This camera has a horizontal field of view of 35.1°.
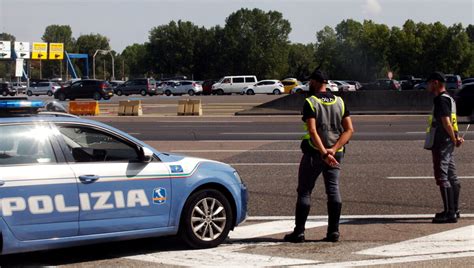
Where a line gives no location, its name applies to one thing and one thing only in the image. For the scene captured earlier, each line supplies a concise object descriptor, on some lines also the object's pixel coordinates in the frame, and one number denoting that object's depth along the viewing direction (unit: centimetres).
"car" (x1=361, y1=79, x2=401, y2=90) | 6201
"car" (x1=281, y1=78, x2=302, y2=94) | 7288
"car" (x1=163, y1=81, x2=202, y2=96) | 7294
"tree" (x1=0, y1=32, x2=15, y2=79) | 13925
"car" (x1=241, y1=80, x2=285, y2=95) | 6925
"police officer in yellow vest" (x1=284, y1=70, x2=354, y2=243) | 739
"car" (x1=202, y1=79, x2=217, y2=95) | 7515
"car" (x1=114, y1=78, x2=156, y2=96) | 7056
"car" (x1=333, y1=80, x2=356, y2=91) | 6883
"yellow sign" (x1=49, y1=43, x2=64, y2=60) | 9225
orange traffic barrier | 3538
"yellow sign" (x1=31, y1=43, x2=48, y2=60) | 9050
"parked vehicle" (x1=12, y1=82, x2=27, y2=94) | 7762
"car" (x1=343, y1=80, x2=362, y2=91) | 7297
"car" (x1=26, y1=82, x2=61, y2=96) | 7750
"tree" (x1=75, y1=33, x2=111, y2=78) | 15860
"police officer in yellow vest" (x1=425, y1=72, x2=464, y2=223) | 840
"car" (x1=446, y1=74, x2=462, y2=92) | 6332
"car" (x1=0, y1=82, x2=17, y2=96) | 7144
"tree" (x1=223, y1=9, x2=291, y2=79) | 11819
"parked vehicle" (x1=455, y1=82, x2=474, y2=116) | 2798
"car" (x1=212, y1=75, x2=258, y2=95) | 7138
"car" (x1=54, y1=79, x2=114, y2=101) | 5619
